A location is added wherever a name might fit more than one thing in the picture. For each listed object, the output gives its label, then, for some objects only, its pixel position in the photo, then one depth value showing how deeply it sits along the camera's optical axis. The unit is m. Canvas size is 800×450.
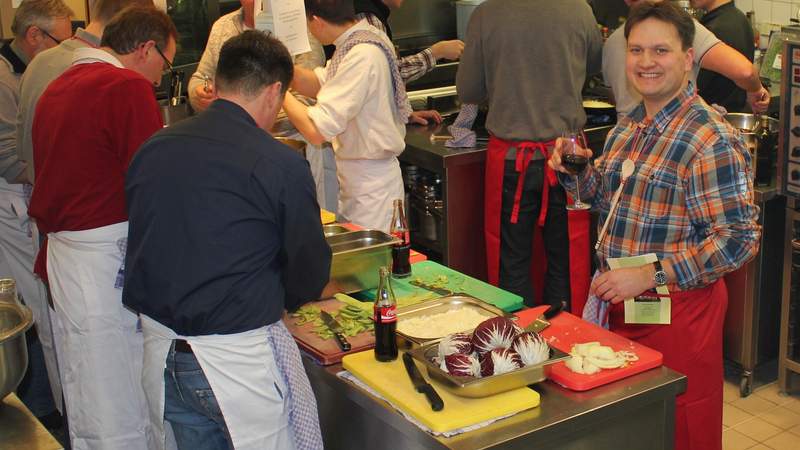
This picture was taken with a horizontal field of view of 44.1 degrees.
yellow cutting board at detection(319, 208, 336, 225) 3.85
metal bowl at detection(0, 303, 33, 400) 2.53
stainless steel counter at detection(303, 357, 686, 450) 2.28
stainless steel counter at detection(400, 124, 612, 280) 4.88
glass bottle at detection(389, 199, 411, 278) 3.33
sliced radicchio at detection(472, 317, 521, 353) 2.46
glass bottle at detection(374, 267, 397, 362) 2.61
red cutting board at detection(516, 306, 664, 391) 2.46
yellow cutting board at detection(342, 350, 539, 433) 2.29
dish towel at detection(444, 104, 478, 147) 4.92
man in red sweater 3.21
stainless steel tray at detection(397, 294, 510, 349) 2.88
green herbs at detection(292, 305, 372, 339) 2.87
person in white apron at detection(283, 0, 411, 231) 3.86
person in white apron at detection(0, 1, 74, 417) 4.52
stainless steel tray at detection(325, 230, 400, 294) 3.13
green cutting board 3.08
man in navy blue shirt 2.39
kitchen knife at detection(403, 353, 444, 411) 2.33
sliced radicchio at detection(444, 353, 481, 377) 2.38
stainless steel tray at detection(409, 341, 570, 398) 2.34
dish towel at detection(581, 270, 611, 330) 3.11
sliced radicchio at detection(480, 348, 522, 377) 2.38
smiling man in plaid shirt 2.81
